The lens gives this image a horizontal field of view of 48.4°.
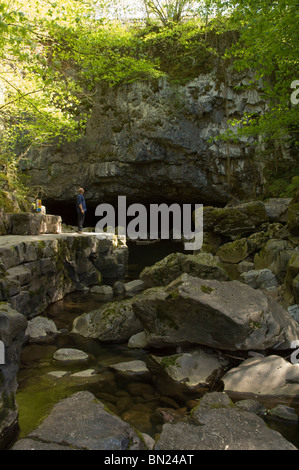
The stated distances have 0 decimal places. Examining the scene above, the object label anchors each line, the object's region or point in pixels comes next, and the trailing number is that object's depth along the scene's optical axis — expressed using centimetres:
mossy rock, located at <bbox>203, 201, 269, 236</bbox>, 1432
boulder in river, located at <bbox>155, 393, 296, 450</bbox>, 279
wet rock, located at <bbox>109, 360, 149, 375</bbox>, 530
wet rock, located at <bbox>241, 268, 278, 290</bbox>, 958
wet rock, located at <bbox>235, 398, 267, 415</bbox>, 406
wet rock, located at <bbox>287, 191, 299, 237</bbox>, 1030
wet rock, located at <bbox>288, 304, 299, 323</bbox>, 669
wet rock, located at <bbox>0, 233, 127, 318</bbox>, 731
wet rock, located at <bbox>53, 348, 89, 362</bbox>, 576
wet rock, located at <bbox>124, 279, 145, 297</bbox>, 1076
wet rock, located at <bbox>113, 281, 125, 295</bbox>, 1083
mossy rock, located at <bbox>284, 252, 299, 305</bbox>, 713
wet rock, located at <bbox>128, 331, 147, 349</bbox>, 641
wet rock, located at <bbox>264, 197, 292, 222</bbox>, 1416
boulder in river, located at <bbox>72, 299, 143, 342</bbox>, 679
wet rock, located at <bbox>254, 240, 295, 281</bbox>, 1000
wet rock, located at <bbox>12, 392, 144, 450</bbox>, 266
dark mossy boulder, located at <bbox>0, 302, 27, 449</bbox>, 336
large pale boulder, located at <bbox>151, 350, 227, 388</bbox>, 499
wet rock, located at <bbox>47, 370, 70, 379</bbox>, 507
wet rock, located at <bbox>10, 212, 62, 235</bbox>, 1066
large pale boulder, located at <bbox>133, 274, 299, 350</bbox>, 534
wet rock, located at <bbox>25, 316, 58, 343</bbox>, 670
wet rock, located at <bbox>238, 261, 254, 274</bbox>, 1215
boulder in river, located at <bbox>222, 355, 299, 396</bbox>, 455
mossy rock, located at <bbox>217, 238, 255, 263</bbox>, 1308
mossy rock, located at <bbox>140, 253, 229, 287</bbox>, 904
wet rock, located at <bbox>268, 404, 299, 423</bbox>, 393
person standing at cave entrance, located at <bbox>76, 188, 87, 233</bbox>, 1334
